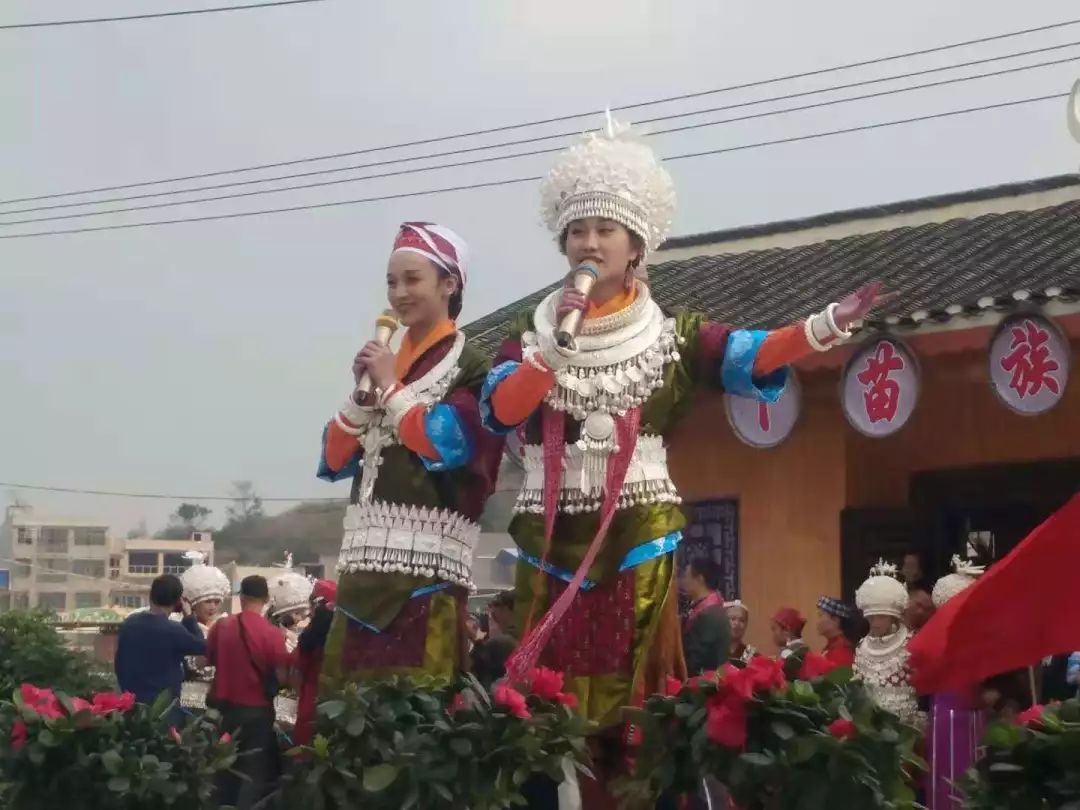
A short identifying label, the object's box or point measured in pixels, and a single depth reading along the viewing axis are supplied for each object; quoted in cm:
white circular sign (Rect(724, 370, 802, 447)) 802
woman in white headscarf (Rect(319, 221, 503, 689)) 447
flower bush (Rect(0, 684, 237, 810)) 401
